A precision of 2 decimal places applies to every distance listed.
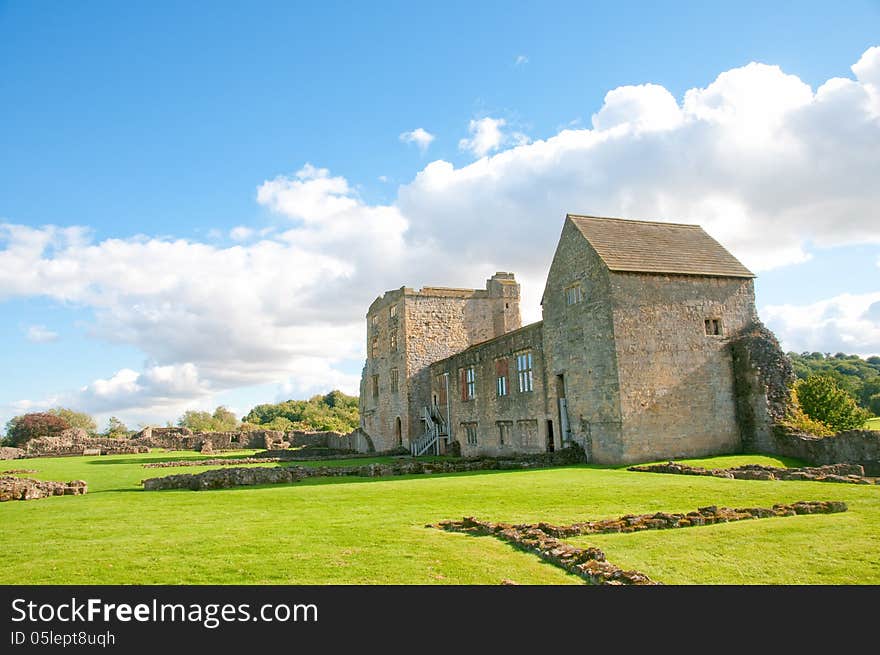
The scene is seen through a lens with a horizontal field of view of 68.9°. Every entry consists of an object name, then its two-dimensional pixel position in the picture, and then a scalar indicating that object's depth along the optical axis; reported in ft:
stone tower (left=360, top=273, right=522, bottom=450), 145.07
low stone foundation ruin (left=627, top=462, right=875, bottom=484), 53.72
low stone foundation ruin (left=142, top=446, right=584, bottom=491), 67.72
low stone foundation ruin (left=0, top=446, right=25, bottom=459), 161.92
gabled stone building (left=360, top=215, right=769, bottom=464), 81.46
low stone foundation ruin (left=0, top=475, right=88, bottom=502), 59.21
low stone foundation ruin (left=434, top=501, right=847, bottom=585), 24.80
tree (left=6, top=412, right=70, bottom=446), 229.86
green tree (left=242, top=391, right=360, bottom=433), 314.65
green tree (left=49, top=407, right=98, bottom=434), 313.32
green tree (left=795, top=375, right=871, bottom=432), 126.62
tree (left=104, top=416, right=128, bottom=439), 301.78
